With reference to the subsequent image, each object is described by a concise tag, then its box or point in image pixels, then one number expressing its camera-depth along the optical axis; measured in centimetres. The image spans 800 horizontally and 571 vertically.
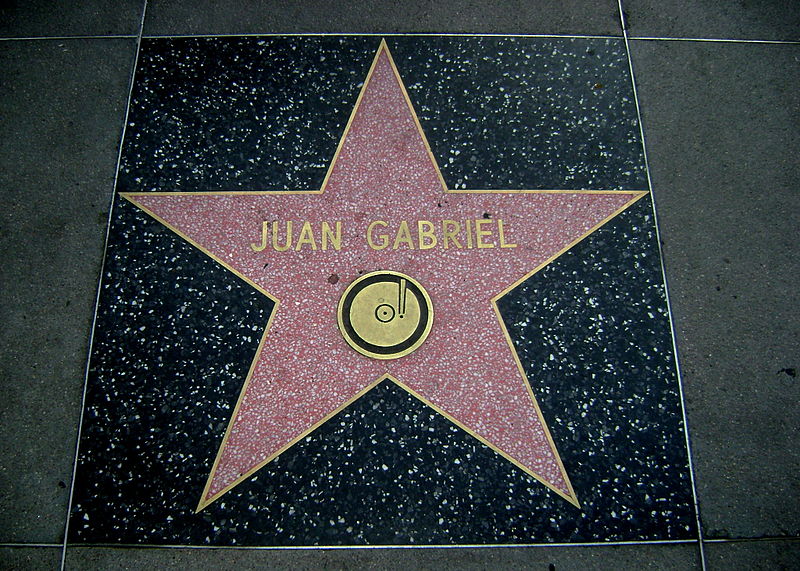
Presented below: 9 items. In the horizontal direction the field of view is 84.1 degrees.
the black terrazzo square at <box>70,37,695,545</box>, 163
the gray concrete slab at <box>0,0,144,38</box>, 212
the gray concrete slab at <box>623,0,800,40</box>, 215
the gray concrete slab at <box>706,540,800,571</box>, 162
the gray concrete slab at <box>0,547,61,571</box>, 161
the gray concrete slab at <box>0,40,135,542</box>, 169
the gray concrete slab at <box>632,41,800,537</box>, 170
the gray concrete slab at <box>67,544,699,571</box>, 160
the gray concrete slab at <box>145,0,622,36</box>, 212
